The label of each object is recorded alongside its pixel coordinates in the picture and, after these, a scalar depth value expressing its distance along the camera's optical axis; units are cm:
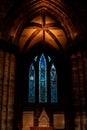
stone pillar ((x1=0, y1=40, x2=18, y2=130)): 1128
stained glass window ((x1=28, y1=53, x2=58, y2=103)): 1709
